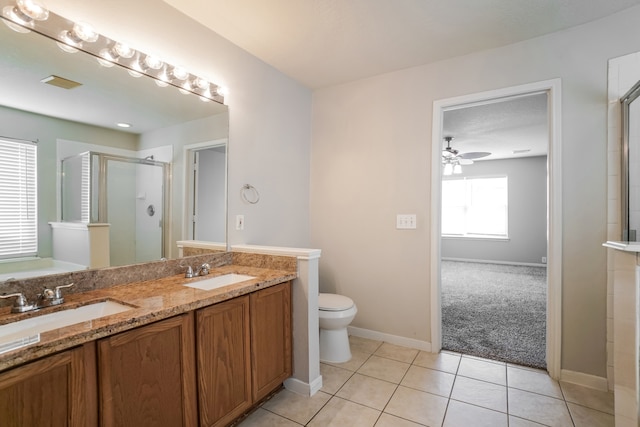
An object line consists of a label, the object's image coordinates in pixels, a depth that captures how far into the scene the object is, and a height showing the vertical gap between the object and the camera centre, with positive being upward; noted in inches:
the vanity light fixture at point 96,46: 50.2 +33.1
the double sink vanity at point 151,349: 35.7 -20.6
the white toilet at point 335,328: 88.4 -35.0
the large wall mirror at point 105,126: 51.1 +18.5
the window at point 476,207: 256.4 +5.8
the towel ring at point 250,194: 90.9 +5.9
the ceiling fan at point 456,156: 187.4 +38.6
